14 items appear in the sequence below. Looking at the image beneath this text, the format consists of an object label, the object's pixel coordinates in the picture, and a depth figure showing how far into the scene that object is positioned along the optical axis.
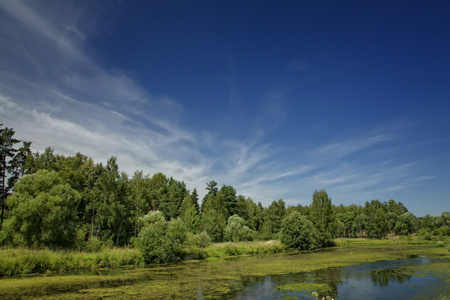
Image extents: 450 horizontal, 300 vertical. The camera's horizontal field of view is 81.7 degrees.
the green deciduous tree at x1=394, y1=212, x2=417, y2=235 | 98.56
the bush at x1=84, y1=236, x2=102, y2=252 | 34.71
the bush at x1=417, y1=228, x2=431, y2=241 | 69.31
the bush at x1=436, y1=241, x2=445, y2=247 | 52.44
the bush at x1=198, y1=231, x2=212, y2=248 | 45.59
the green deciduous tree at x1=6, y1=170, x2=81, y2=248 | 30.84
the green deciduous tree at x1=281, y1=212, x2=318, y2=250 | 53.69
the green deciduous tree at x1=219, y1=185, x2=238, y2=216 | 93.12
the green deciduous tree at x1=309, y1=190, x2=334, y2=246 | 62.22
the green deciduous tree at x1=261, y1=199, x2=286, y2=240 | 80.94
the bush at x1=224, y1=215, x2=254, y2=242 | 63.59
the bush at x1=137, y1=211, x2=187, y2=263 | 32.44
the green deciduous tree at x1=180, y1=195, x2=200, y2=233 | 60.72
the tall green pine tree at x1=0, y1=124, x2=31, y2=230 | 47.16
